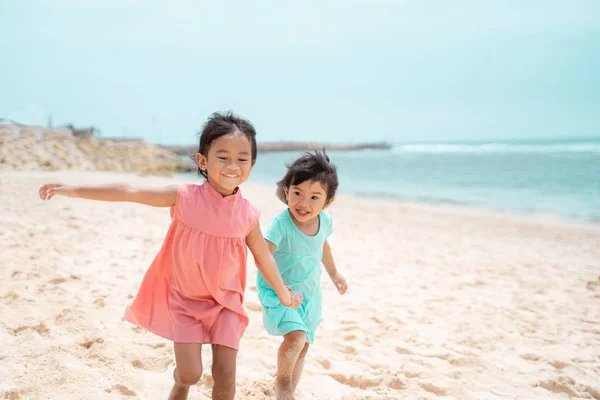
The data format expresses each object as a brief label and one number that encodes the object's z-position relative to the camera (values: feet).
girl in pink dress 7.49
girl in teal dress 8.67
